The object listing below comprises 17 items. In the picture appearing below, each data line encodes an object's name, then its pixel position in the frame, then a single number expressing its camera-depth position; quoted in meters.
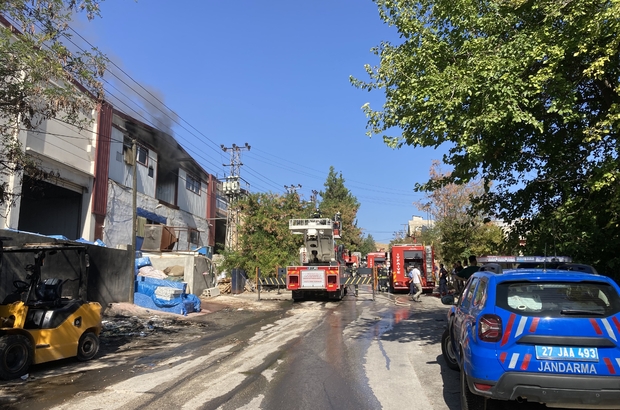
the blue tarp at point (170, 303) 15.85
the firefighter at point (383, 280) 29.48
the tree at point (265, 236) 27.97
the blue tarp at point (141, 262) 18.36
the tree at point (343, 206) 62.56
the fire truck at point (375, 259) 47.23
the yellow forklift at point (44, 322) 7.23
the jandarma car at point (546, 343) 4.21
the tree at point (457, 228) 23.77
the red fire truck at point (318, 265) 20.14
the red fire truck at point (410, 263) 26.84
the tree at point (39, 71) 7.17
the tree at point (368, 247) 101.69
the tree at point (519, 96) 7.41
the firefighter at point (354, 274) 22.23
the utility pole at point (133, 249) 16.08
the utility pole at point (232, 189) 34.82
